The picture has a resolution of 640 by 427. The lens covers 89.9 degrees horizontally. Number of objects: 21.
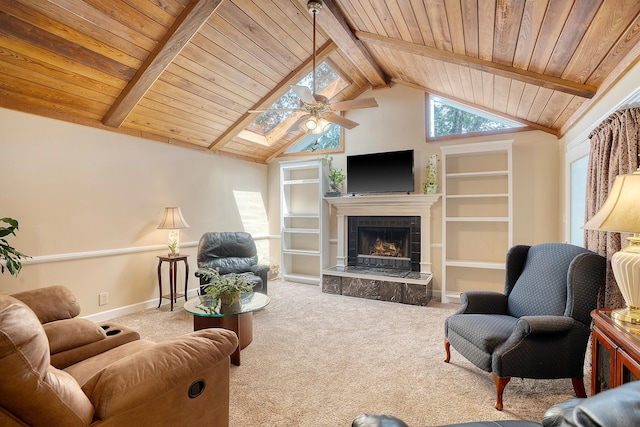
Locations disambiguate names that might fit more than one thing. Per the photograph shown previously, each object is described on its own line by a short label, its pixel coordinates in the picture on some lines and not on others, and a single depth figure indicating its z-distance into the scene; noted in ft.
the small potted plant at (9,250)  8.07
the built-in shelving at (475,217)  14.62
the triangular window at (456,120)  14.94
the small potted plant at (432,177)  15.60
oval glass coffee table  8.96
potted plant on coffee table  9.13
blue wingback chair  6.80
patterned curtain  6.93
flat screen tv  16.05
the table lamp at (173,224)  13.88
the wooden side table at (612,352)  4.75
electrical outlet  12.49
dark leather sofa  2.18
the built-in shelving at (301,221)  18.84
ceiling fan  9.44
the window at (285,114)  16.07
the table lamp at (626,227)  5.37
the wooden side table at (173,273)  13.70
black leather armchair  14.35
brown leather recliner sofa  3.33
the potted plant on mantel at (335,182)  17.70
